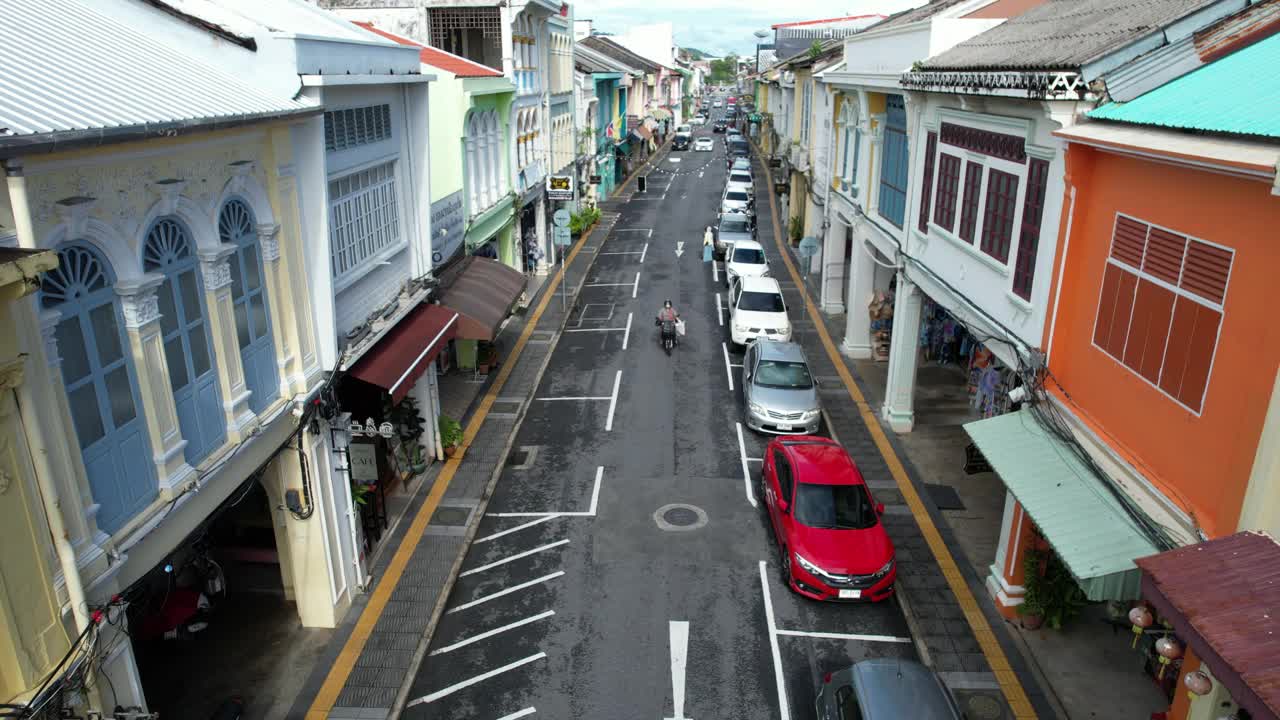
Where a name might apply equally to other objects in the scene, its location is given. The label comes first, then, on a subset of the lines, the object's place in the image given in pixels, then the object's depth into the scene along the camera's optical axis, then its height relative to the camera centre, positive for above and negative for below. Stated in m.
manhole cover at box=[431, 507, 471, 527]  15.58 -7.46
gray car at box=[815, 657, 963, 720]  9.34 -6.45
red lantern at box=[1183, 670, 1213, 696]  6.89 -4.60
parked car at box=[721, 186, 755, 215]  42.53 -5.21
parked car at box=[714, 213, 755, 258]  35.12 -5.57
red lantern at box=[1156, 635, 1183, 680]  7.37 -4.62
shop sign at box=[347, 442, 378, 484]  13.83 -5.72
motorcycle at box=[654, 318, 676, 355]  24.94 -6.72
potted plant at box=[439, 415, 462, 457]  18.11 -6.93
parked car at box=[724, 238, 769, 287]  29.88 -5.77
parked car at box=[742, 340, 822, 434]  18.91 -6.50
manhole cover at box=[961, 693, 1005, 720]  10.75 -7.51
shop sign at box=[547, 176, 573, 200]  31.45 -3.30
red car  12.92 -6.64
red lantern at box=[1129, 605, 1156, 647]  7.78 -4.60
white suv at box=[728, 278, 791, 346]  24.27 -6.10
